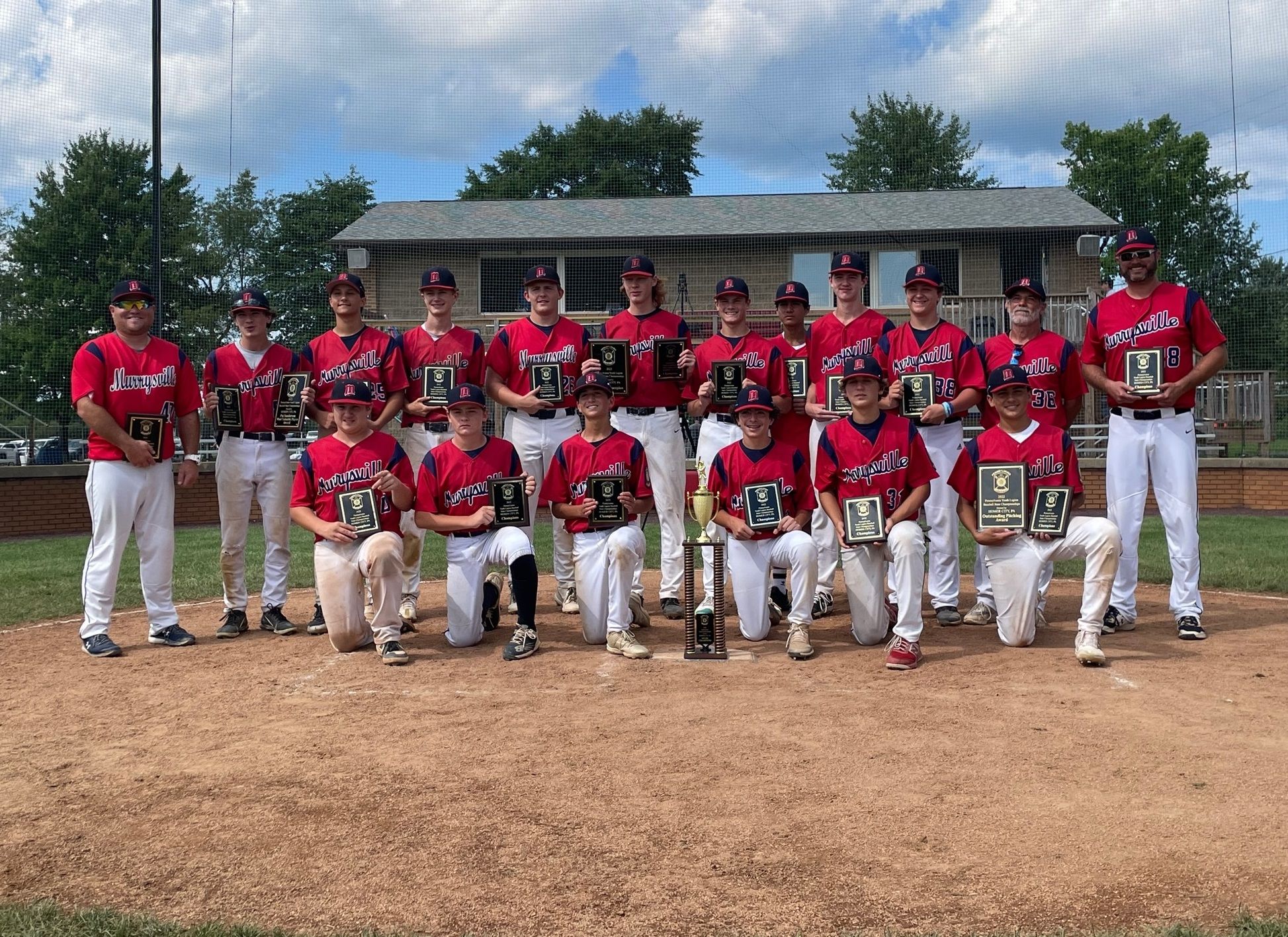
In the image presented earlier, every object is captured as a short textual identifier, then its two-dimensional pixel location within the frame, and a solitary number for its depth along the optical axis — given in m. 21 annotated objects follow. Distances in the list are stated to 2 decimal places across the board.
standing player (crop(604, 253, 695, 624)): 7.40
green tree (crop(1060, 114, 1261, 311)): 23.73
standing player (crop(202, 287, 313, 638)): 7.17
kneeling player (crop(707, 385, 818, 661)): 6.60
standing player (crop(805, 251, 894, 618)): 7.21
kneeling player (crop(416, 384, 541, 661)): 6.51
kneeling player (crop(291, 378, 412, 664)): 6.28
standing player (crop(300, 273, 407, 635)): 7.35
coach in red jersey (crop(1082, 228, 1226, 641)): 6.61
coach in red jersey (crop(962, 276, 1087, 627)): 7.01
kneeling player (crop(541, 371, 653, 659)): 6.44
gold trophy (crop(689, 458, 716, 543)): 6.41
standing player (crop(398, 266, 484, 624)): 7.47
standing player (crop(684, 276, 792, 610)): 7.31
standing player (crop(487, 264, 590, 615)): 7.35
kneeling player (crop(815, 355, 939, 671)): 6.42
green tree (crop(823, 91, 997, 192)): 40.59
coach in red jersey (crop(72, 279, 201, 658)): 6.67
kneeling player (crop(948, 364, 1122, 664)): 6.09
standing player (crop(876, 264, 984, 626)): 6.98
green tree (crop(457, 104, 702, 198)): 37.19
